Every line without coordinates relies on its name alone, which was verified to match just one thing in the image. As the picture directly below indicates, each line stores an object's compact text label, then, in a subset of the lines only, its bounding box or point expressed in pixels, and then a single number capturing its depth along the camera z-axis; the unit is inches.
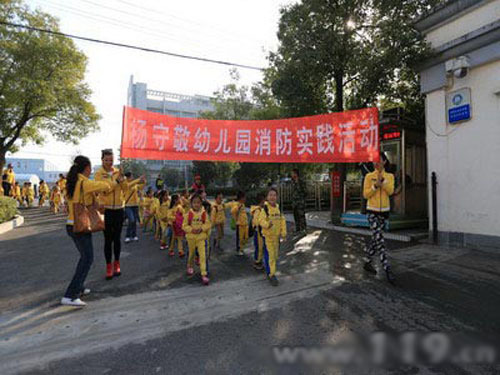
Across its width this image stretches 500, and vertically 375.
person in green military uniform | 328.2
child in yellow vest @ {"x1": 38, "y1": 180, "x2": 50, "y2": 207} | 724.8
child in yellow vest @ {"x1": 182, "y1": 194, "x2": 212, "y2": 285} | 174.6
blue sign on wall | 255.1
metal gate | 579.7
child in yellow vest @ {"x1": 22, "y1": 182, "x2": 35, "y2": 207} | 728.8
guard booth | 341.1
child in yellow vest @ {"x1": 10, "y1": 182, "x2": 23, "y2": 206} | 616.2
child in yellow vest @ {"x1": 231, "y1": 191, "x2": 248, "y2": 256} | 234.7
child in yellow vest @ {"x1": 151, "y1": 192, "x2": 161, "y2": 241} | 304.0
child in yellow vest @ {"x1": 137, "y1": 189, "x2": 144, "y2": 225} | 413.4
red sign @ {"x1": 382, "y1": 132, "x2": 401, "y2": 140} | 363.4
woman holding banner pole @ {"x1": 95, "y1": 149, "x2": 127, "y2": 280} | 176.9
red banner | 243.8
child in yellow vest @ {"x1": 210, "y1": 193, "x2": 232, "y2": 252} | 247.0
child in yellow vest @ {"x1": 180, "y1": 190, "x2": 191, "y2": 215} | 244.4
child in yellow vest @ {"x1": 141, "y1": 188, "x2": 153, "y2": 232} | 345.4
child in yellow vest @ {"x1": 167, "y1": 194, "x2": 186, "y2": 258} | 226.2
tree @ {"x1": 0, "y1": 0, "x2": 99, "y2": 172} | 560.7
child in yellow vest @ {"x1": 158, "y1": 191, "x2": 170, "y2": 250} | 270.7
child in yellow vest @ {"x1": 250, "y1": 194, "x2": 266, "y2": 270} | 186.2
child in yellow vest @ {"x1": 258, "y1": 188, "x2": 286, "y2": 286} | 171.6
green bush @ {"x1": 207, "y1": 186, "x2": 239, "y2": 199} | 1012.3
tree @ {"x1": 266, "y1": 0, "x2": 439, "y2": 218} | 280.2
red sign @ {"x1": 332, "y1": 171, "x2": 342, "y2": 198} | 388.8
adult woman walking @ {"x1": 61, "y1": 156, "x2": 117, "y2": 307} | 138.3
